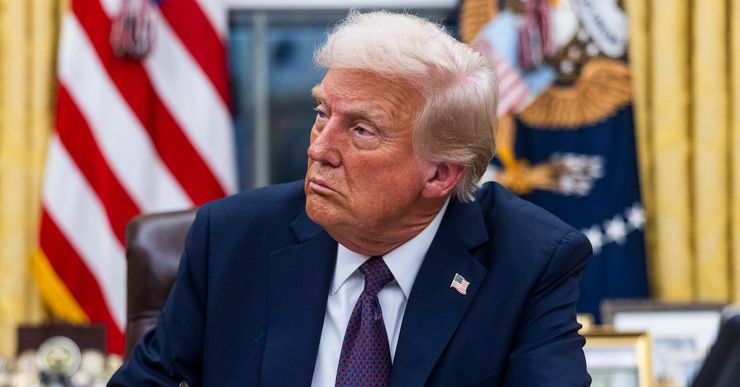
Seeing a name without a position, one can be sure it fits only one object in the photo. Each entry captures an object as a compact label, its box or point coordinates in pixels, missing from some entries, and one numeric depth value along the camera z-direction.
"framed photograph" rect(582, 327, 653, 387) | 4.96
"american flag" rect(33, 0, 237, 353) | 8.25
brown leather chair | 5.22
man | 3.86
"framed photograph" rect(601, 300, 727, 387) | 7.28
